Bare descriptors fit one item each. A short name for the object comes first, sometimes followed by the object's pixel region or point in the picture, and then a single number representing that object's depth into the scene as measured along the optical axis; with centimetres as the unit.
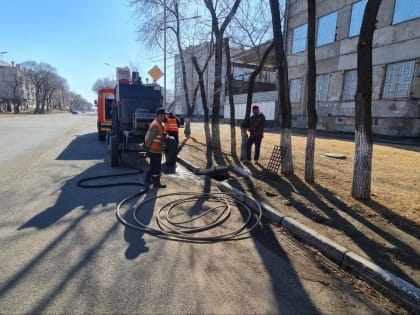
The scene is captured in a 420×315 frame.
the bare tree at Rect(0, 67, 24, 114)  7604
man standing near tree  863
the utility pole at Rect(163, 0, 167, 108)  1480
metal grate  718
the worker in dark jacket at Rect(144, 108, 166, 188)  607
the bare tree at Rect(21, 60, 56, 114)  7144
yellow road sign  1343
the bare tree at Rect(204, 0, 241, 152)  974
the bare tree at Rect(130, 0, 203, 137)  1434
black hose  392
